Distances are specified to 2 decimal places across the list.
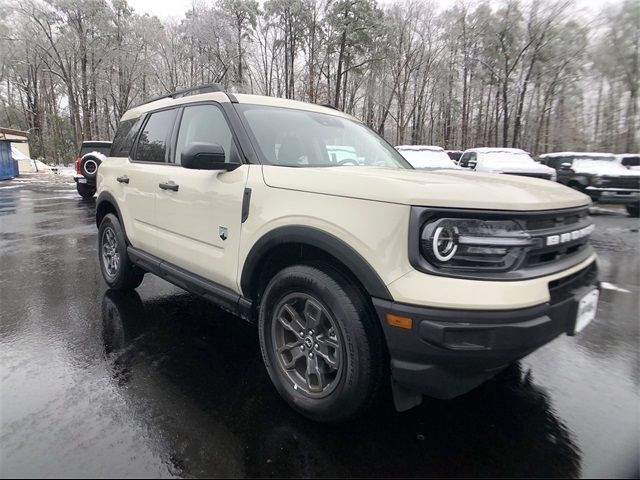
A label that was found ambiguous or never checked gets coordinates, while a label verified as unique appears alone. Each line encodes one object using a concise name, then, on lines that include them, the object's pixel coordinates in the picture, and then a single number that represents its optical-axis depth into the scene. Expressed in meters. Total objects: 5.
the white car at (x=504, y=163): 13.45
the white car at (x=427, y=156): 14.89
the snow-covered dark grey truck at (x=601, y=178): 12.93
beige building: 23.25
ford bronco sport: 1.90
